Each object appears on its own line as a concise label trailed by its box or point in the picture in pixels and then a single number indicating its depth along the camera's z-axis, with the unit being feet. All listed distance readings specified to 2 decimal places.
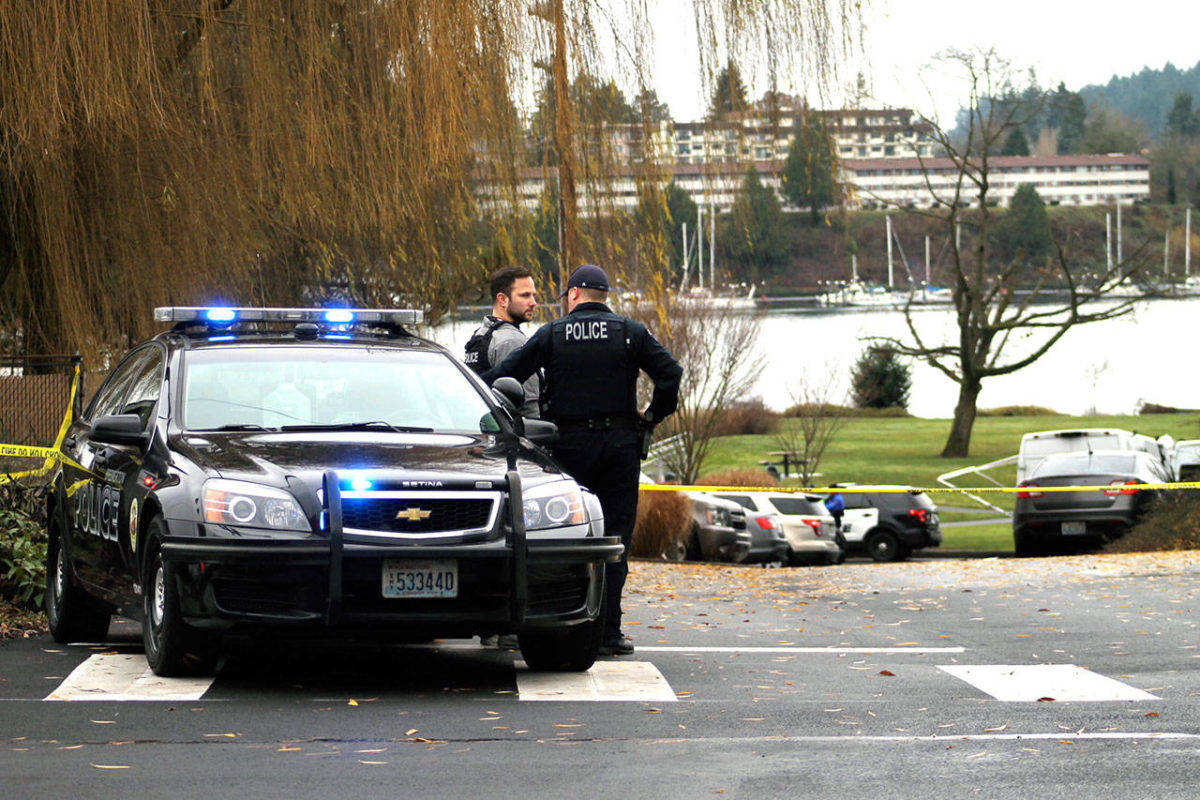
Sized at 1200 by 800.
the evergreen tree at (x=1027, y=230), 255.91
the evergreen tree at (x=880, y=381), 241.96
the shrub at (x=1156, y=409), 269.85
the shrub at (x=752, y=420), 201.75
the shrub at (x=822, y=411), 185.98
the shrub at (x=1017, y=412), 279.69
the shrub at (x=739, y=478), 131.95
